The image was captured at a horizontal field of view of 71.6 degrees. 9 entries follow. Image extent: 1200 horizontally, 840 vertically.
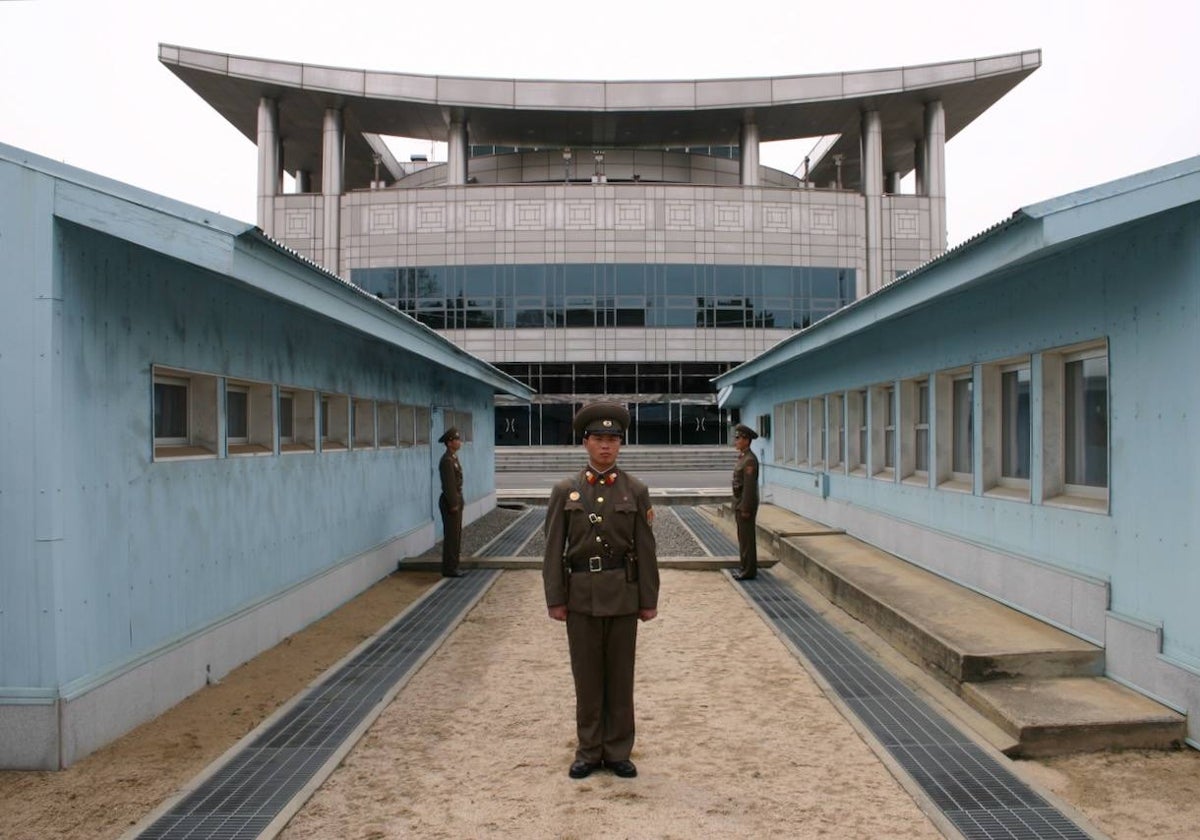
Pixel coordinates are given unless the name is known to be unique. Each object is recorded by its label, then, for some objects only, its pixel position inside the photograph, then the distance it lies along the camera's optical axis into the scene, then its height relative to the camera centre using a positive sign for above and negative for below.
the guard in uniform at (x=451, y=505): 11.34 -1.15
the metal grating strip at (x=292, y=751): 4.14 -2.01
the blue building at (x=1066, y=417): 5.11 +0.00
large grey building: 36.91 +8.62
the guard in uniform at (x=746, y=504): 10.86 -1.11
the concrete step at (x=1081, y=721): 4.93 -1.83
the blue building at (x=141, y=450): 4.75 -0.20
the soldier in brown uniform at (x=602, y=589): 4.81 -0.98
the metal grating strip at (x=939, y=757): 4.10 -2.01
